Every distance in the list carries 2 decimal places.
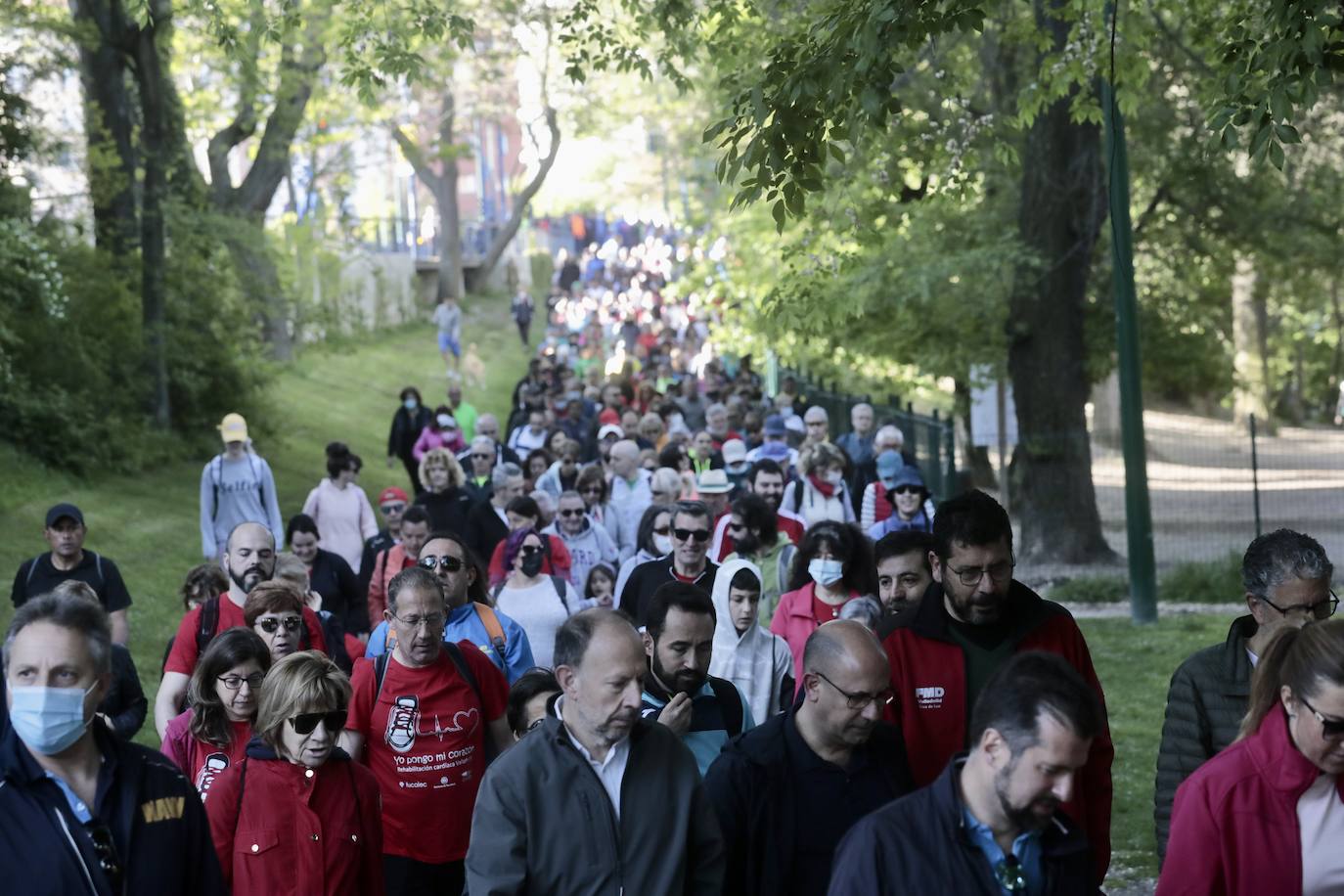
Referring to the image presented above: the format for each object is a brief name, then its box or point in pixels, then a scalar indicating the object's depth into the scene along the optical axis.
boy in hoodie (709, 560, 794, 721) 15.05
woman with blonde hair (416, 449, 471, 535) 27.09
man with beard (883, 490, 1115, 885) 11.23
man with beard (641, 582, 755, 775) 11.62
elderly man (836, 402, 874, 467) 35.00
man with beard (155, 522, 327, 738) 15.67
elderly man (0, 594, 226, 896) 8.16
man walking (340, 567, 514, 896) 13.65
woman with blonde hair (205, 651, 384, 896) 11.51
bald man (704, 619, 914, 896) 9.96
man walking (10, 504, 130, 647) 20.84
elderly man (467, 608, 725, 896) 9.32
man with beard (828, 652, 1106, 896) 7.72
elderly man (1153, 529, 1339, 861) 10.70
